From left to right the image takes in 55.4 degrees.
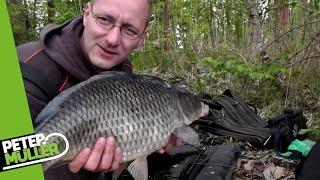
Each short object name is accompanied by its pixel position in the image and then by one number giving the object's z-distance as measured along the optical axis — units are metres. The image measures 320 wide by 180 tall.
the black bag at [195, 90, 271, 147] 1.69
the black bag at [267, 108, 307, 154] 1.60
